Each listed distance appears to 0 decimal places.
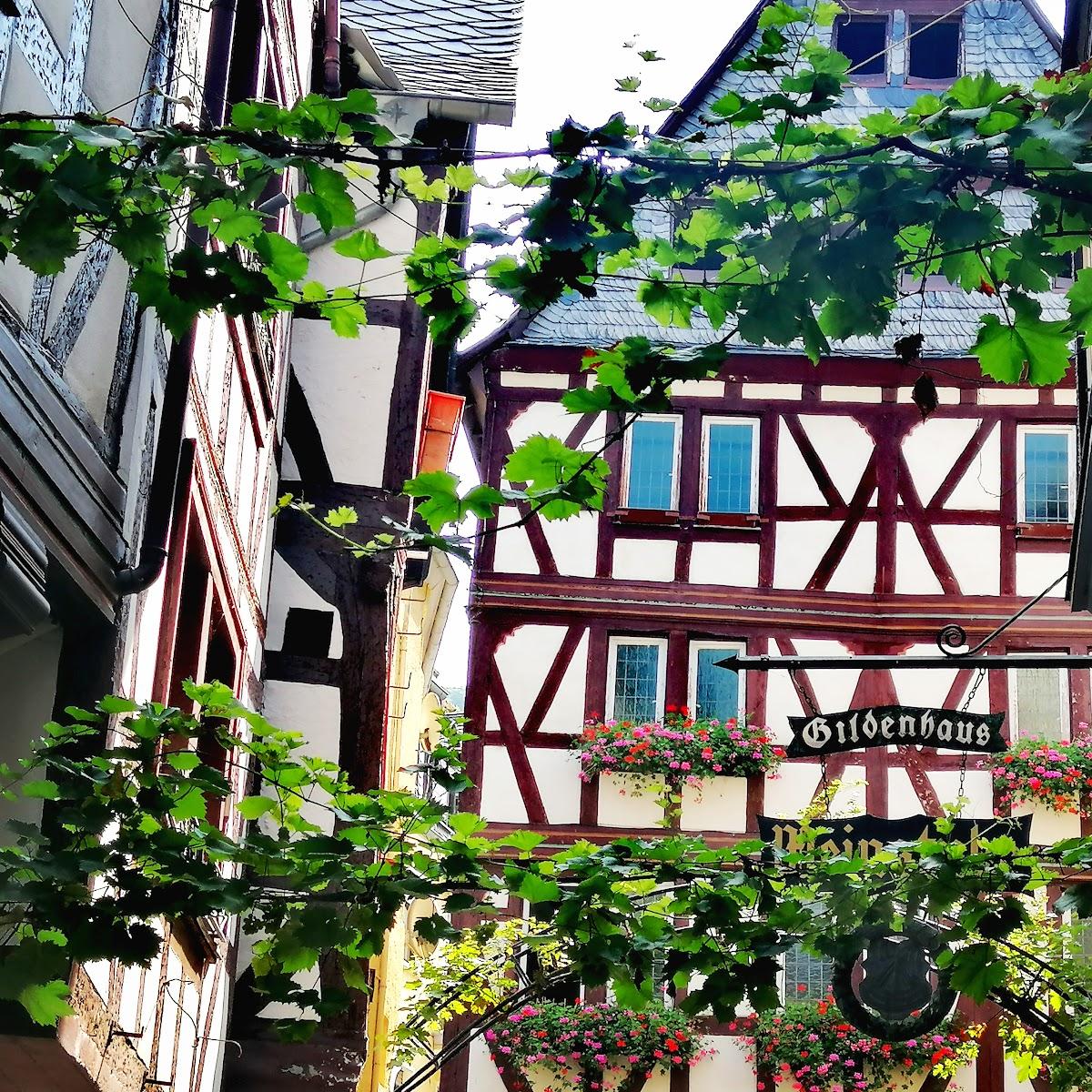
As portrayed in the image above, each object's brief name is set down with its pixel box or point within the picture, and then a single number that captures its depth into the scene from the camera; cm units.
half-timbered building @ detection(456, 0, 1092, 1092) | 1631
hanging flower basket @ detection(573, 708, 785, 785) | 1591
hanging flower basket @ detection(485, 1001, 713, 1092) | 1525
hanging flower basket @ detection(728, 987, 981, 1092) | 1511
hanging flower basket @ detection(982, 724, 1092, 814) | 1577
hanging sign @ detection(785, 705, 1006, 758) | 1044
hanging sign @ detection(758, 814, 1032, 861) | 1216
